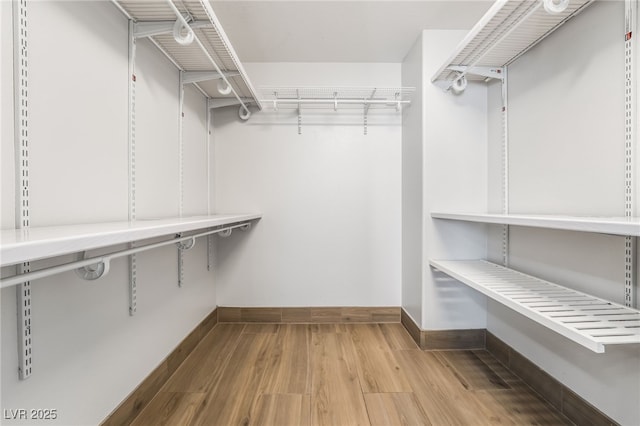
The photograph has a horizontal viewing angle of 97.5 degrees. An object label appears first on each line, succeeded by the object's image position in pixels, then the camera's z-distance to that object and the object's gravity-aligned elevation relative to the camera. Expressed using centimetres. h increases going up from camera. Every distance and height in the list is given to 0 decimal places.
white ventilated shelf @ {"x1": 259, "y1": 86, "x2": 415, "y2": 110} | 196 +86
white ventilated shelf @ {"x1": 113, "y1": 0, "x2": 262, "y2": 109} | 112 +83
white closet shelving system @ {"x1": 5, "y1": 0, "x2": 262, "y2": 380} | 56 +28
